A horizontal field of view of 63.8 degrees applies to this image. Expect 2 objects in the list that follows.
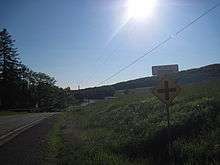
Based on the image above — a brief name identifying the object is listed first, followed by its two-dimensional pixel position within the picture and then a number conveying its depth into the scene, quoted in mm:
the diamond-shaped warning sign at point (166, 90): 5443
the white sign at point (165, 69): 5296
